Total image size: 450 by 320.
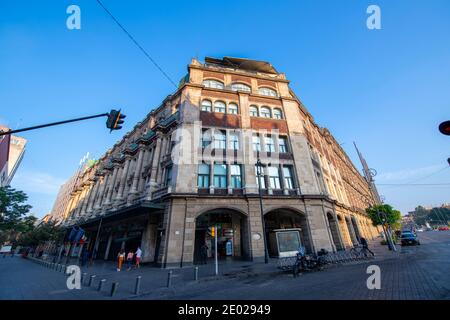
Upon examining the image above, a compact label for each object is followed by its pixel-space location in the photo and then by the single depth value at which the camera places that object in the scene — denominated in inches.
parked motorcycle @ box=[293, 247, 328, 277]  417.1
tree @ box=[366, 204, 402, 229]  1104.9
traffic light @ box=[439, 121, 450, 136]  152.4
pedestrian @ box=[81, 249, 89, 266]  728.0
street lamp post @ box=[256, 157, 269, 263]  570.6
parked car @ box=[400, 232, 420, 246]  926.4
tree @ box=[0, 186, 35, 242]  1072.8
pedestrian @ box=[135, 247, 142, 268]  624.8
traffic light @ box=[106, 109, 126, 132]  333.7
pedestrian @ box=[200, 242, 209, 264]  615.0
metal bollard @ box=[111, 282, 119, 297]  297.1
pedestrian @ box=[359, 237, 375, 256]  572.7
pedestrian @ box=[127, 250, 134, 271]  608.9
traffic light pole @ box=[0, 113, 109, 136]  297.0
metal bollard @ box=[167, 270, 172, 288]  343.0
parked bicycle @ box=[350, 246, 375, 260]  540.2
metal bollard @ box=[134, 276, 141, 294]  302.9
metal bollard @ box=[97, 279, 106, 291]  328.3
